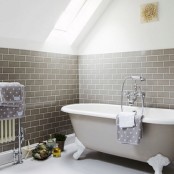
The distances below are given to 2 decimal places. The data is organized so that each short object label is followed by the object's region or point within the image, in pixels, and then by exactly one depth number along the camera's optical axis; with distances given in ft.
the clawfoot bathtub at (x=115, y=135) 9.69
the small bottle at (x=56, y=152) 12.67
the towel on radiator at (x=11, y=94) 10.57
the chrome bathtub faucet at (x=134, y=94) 12.87
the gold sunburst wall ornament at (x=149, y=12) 12.78
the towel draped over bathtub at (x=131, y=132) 9.75
